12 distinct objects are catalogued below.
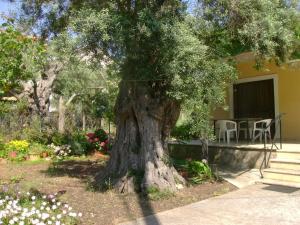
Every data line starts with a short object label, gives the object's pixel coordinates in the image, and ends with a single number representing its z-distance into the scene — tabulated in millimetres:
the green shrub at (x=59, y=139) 10799
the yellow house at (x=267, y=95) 9283
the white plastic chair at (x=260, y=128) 8610
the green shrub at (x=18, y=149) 9677
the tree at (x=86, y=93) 13202
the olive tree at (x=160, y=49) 4893
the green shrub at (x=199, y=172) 6749
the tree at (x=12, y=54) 5293
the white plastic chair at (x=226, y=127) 9135
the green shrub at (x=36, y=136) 11007
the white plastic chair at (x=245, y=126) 9441
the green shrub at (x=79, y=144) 10399
